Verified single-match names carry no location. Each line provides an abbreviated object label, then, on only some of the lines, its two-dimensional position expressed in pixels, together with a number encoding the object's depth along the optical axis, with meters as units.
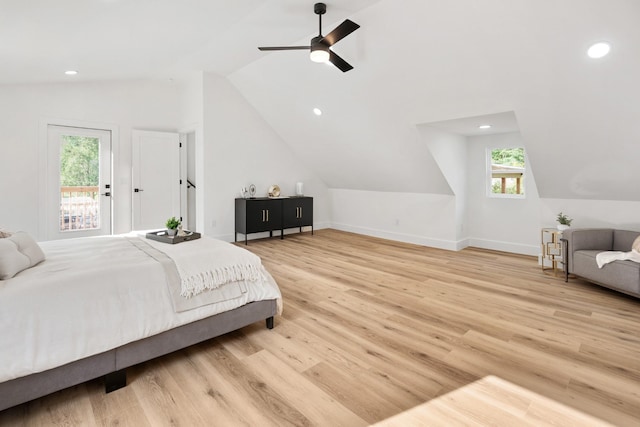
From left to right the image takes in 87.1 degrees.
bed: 1.62
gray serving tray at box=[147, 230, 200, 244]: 2.73
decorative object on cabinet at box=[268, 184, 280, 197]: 6.64
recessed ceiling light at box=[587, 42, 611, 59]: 2.79
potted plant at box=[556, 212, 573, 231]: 4.24
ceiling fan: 2.96
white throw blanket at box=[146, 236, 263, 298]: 2.18
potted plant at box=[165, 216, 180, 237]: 2.84
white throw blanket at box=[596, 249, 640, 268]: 3.30
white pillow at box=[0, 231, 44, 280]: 1.82
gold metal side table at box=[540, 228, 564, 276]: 4.30
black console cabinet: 6.02
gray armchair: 3.40
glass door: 5.05
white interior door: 5.78
